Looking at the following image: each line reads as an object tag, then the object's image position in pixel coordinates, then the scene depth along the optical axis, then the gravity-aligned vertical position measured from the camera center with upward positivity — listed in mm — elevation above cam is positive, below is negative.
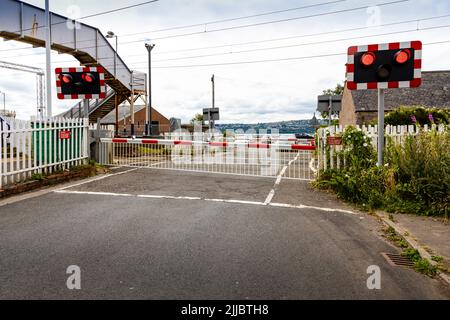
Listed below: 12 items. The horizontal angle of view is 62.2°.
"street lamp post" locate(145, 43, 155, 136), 24145 +4584
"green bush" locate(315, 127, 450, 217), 6502 -695
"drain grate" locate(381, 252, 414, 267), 4129 -1340
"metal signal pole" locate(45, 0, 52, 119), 12291 +2358
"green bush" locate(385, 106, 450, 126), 22172 +1574
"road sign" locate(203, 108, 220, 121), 22891 +1745
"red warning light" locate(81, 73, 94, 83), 10195 +1778
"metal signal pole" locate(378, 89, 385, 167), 7598 +356
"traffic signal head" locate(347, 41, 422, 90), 7266 +1525
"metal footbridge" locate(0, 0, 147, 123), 15102 +4605
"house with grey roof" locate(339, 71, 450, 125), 32250 +4026
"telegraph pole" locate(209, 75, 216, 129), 36412 +4718
